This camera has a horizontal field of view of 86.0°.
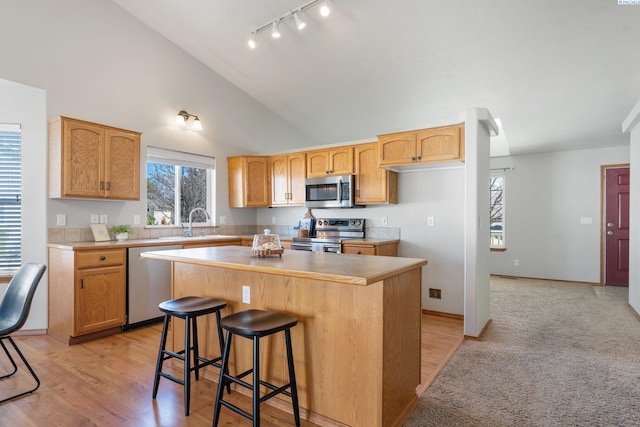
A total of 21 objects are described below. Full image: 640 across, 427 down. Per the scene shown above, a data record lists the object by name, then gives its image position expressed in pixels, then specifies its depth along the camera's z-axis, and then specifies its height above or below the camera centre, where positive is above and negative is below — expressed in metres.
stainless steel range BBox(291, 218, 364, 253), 4.21 -0.26
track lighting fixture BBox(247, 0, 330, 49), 3.35 +2.11
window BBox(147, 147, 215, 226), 4.48 +0.42
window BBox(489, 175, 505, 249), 6.65 +0.11
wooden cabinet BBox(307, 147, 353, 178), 4.41 +0.71
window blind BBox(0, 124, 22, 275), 3.48 +0.16
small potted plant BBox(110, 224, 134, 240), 3.77 -0.17
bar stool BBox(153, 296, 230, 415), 2.06 -0.69
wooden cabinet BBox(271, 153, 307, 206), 4.88 +0.53
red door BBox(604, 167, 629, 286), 5.62 -0.19
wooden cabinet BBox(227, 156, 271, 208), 5.17 +0.52
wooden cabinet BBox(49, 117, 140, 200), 3.31 +0.56
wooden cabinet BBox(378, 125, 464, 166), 3.41 +0.73
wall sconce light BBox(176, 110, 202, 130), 4.57 +1.29
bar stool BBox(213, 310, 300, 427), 1.71 -0.65
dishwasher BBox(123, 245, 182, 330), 3.51 -0.76
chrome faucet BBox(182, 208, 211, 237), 4.51 -0.19
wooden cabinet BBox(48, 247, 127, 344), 3.13 -0.74
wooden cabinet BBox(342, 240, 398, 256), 3.85 -0.37
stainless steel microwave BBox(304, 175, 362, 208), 4.39 +0.32
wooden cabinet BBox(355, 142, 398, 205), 4.12 +0.44
